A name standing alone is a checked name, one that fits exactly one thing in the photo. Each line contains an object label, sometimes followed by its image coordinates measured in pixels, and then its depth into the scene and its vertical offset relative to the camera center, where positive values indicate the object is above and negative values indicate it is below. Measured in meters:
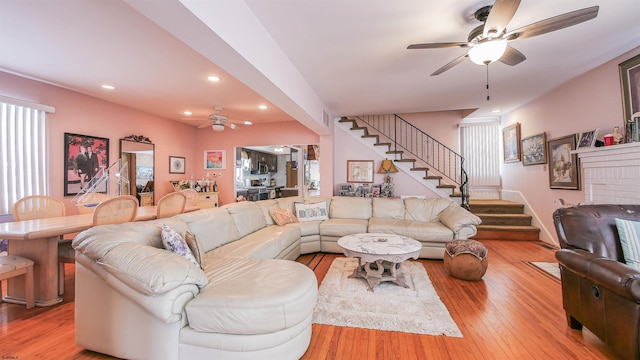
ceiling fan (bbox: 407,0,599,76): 1.74 +1.16
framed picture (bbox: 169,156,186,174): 5.80 +0.49
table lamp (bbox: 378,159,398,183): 5.78 +0.34
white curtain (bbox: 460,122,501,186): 6.18 +0.71
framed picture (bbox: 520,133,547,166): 4.53 +0.58
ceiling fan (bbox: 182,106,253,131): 4.63 +1.20
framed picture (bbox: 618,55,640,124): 2.90 +1.09
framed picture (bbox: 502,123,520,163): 5.35 +0.83
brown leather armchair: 1.44 -0.62
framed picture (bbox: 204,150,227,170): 6.50 +0.65
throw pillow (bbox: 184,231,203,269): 2.04 -0.50
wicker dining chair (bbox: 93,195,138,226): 2.55 -0.26
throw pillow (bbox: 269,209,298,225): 3.96 -0.52
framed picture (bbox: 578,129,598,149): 3.40 +0.56
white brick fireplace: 2.87 +0.06
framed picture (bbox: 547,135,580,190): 3.83 +0.24
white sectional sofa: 1.45 -0.70
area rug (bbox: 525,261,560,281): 3.02 -1.14
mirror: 4.76 +0.40
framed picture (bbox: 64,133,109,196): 3.90 +0.42
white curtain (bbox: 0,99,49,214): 3.23 +0.46
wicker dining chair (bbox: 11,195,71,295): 2.60 -0.29
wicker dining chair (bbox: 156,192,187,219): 3.21 -0.27
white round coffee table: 2.56 -0.73
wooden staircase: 5.62 +0.50
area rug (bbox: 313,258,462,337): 2.02 -1.13
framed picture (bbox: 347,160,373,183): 6.01 +0.27
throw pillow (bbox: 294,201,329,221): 4.29 -0.49
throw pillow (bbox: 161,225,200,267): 1.90 -0.45
